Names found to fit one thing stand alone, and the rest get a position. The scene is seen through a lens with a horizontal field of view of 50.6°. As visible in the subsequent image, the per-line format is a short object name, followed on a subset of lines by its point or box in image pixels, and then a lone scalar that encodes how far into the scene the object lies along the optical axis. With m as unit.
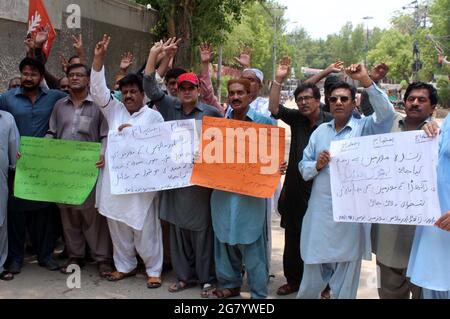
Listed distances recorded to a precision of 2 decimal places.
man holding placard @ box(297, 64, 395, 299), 3.29
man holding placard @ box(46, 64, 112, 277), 4.30
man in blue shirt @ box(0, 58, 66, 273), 4.38
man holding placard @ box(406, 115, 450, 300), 2.78
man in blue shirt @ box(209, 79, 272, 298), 3.79
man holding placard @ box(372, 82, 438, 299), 3.01
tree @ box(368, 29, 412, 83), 46.47
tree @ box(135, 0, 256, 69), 12.48
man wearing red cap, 4.03
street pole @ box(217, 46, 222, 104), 22.62
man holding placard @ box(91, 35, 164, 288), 4.07
